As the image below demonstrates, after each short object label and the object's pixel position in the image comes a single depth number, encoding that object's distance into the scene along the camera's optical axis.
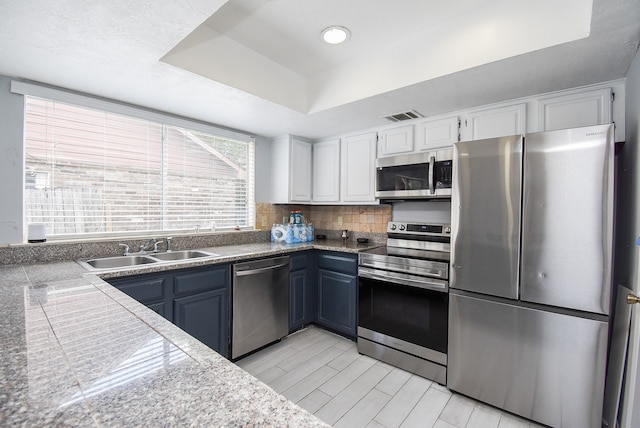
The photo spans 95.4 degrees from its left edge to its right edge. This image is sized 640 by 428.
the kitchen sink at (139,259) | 2.13
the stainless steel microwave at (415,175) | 2.37
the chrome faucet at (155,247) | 2.51
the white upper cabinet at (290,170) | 3.37
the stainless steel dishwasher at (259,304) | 2.41
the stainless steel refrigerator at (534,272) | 1.58
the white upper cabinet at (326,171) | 3.32
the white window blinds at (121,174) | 2.12
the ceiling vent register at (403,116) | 2.53
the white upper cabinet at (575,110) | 1.87
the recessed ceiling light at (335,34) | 1.91
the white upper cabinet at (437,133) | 2.44
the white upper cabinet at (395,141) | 2.72
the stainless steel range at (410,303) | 2.14
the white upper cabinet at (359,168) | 3.01
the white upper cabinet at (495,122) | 2.13
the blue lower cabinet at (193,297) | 1.92
